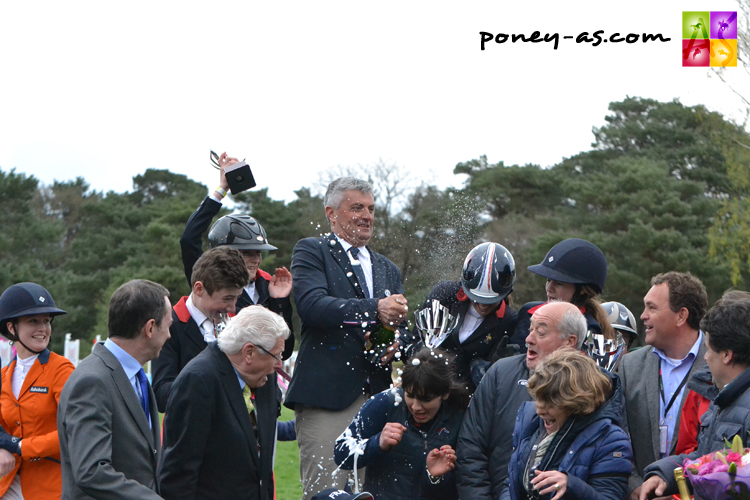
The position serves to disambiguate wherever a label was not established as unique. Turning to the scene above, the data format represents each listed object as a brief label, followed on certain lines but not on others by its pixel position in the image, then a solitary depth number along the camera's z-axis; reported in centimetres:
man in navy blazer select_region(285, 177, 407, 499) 950
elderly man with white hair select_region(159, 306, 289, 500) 749
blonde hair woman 718
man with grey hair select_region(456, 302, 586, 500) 823
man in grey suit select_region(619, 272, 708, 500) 871
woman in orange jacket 971
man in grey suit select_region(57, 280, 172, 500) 677
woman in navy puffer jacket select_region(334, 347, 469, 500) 850
